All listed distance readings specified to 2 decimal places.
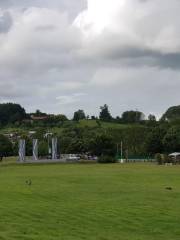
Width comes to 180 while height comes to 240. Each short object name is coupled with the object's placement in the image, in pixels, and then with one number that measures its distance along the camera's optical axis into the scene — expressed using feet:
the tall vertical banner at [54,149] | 437.95
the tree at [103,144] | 505.25
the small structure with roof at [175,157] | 408.16
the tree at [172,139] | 506.97
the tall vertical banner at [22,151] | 400.39
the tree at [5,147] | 542.57
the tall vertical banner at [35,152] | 426.80
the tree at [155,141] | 518.37
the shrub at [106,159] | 423.64
